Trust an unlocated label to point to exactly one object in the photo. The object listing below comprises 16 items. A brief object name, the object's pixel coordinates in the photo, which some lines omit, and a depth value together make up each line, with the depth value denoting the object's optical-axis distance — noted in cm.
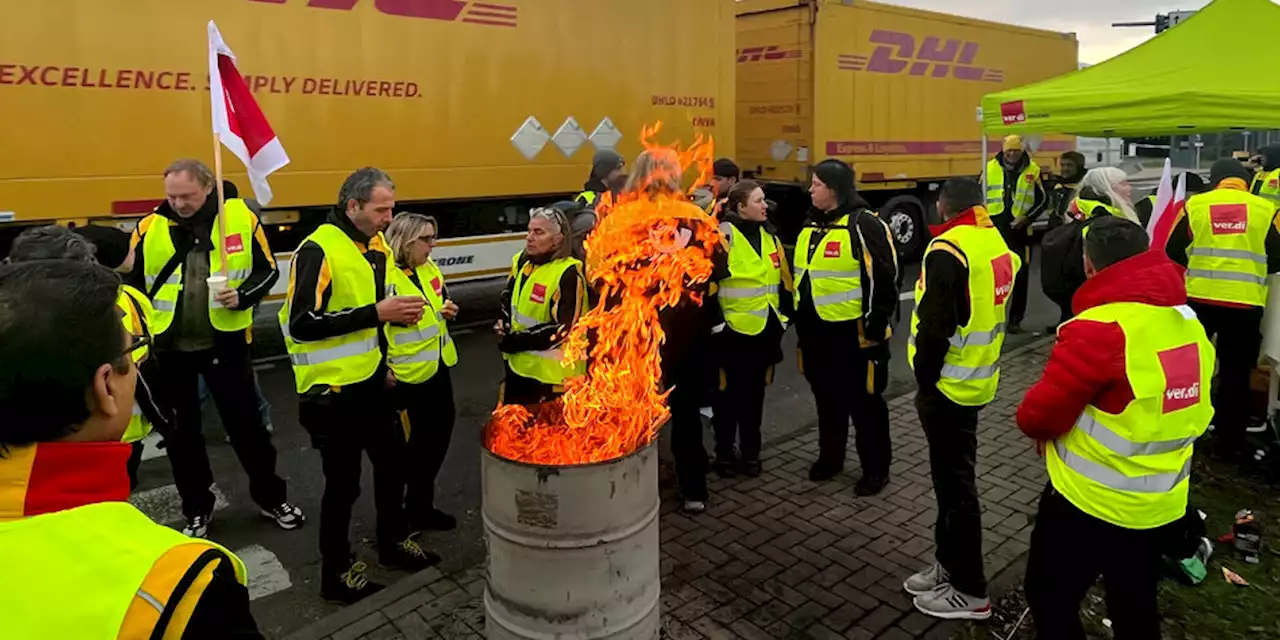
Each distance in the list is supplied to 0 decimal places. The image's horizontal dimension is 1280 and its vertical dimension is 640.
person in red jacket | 278
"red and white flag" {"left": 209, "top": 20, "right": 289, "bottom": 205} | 447
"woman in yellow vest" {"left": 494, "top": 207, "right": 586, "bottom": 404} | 425
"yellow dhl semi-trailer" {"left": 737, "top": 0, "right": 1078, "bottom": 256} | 1252
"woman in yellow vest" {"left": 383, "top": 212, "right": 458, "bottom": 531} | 419
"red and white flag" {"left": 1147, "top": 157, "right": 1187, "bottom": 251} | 539
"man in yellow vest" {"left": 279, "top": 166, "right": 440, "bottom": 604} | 371
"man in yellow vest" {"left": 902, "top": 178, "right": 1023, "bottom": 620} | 377
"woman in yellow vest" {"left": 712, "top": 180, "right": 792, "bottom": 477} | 507
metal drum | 282
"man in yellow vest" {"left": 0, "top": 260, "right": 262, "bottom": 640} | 116
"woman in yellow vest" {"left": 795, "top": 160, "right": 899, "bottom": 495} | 484
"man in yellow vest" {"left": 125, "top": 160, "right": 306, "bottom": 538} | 457
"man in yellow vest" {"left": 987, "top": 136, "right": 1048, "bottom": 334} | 932
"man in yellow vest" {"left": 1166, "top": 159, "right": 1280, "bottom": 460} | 547
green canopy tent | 581
